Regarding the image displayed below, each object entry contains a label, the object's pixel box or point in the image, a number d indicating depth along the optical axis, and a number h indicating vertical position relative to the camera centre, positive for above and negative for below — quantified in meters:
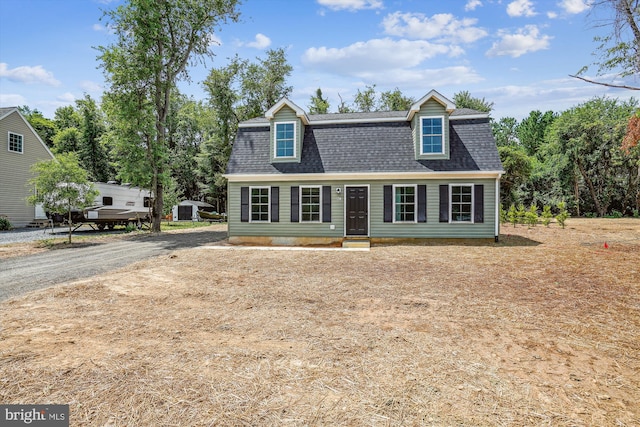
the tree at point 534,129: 52.69 +13.21
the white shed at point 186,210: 36.56 -0.01
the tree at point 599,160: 29.61 +4.47
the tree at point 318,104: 33.50 +11.06
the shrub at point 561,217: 18.06 -0.46
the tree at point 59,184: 12.84 +1.04
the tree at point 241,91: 29.41 +11.06
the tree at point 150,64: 17.66 +8.27
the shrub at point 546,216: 18.91 -0.45
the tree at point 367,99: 34.31 +11.72
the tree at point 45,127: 41.78 +11.18
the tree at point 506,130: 50.19 +14.04
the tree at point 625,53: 11.45 +6.49
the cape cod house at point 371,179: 13.10 +1.24
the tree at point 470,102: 32.03 +10.64
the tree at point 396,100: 33.09 +11.23
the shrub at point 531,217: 18.52 -0.46
